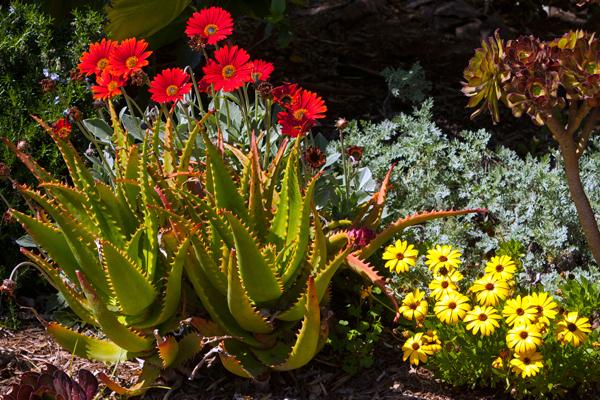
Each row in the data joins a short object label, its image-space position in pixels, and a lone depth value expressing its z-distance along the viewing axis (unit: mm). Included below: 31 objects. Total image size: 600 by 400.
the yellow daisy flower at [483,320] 5238
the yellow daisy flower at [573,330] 5195
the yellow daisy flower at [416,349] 5504
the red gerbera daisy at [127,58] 5695
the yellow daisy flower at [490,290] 5426
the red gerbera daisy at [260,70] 5898
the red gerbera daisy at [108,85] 5680
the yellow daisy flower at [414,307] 5527
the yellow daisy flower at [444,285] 5539
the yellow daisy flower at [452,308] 5348
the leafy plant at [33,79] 7277
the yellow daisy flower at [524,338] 5105
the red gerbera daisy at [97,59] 5949
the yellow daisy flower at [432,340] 5593
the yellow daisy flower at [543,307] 5266
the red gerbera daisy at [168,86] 5746
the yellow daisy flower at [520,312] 5254
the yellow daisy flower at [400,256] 5770
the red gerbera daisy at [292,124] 5812
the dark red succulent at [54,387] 5242
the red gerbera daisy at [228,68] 5803
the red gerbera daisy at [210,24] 5969
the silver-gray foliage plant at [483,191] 6734
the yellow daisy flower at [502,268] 5543
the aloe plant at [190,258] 5437
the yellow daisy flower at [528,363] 5125
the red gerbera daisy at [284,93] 5922
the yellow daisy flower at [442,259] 5662
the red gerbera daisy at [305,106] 5937
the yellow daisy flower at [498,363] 5391
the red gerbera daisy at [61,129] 6012
